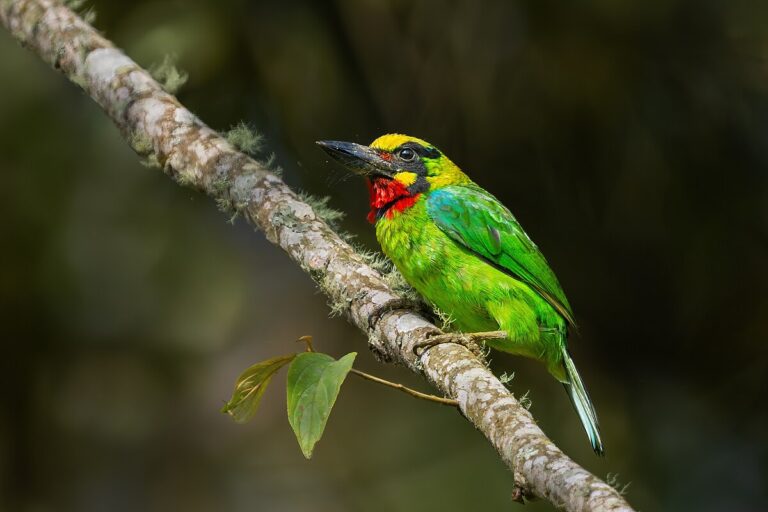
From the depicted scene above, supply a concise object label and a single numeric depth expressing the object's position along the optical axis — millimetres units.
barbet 6290
